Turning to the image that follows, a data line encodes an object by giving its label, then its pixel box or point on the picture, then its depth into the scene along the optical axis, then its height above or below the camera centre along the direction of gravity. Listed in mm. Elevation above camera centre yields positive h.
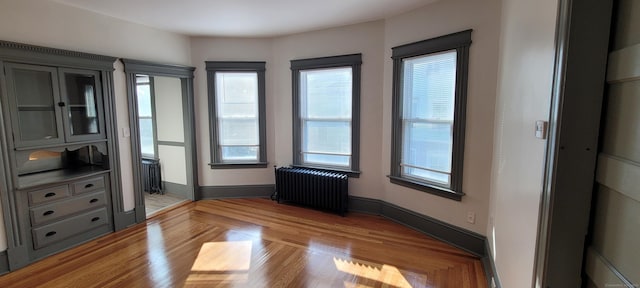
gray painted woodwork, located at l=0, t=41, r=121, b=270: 2598 -265
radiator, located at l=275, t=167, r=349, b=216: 3932 -1028
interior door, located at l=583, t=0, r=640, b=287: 862 -172
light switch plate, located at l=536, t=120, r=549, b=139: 1242 -51
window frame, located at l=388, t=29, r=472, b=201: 2803 +171
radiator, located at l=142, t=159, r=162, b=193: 4988 -1033
